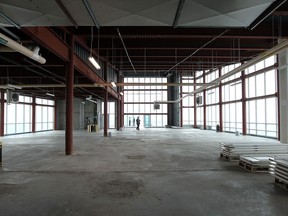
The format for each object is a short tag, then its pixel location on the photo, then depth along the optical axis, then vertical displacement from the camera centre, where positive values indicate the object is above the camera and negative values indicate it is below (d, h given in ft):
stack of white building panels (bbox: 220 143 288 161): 27.02 -4.64
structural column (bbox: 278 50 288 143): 41.09 +4.03
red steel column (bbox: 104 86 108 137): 60.70 +1.81
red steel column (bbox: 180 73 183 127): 106.50 +2.71
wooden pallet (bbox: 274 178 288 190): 16.65 -5.80
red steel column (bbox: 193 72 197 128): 105.21 -1.36
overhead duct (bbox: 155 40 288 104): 23.24 +7.27
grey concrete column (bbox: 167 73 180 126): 103.20 +4.63
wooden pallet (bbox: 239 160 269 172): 21.99 -5.74
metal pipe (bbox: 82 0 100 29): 13.51 +6.98
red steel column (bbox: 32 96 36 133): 82.92 +0.28
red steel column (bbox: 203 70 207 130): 94.84 +1.27
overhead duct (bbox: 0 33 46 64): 17.82 +6.36
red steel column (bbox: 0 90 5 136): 64.54 -0.25
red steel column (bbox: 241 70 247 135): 65.77 +1.35
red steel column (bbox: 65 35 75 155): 31.96 +0.19
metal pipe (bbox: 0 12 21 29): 14.57 +6.77
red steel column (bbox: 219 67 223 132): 80.94 +2.42
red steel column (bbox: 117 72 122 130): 87.97 +2.85
